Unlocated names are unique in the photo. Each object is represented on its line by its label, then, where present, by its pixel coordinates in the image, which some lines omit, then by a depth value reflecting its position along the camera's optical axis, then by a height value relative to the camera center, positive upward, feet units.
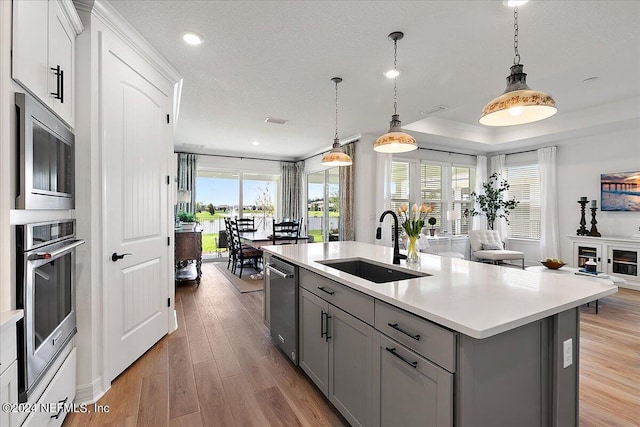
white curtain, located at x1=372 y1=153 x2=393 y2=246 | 18.75 +1.63
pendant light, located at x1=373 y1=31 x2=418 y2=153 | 8.56 +2.05
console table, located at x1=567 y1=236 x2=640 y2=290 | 15.90 -2.34
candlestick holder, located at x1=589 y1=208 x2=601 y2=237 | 17.69 -0.81
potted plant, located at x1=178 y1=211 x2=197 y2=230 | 18.06 -0.57
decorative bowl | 14.36 -2.48
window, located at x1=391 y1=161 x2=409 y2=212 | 20.95 +1.92
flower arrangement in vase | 7.38 -0.50
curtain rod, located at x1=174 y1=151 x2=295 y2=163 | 23.86 +4.54
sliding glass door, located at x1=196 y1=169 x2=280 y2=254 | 25.13 +1.04
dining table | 17.49 -1.64
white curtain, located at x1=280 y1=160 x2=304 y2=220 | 27.40 +1.89
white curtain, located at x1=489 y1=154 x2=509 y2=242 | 23.17 +2.27
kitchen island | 3.78 -1.98
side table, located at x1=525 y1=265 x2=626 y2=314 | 12.80 -2.79
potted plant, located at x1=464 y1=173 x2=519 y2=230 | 22.27 +0.72
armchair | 19.04 -2.26
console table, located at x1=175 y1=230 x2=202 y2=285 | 15.90 -1.92
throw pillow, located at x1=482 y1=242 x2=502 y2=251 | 20.31 -2.28
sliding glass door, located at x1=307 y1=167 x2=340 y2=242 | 23.31 +0.54
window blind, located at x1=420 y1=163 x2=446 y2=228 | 22.06 +1.79
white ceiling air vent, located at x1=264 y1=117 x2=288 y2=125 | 15.81 +4.78
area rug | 16.02 -4.00
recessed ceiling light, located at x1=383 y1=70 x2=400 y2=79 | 10.41 +4.76
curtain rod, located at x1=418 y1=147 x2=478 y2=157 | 21.77 +4.46
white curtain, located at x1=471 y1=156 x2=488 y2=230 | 23.71 +2.30
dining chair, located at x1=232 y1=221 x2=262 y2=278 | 18.92 -2.50
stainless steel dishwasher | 7.98 -2.62
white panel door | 7.36 +0.06
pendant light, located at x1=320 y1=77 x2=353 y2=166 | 11.68 +2.04
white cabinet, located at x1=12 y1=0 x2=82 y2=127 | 4.29 +2.63
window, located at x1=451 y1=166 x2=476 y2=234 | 23.45 +1.59
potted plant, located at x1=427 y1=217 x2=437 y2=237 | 21.56 -0.88
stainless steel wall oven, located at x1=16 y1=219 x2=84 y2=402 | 4.29 -1.38
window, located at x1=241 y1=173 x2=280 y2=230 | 26.76 +1.19
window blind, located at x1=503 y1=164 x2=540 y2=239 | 21.49 +0.91
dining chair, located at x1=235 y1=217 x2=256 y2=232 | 20.28 -0.82
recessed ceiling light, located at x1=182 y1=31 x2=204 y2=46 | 8.20 +4.72
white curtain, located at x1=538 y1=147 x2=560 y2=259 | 19.88 +0.20
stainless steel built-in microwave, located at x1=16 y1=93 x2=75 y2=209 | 4.30 +0.86
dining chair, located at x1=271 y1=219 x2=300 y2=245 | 17.78 -1.52
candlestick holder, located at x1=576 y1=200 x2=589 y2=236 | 18.15 -0.59
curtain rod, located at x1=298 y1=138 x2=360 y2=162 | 19.51 +4.54
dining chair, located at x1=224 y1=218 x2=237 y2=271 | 20.17 -1.97
